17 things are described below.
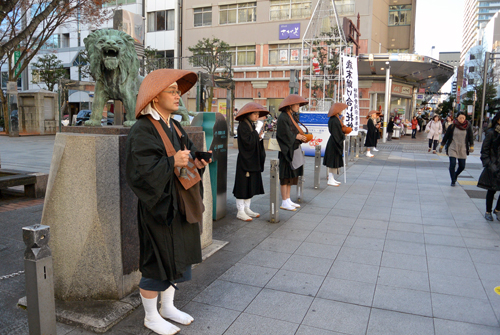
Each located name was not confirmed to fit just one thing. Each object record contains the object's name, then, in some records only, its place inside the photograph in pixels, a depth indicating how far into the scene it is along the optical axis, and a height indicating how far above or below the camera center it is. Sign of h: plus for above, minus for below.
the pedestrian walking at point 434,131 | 17.09 -0.56
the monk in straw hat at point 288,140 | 6.52 -0.40
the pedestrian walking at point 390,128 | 27.07 -0.73
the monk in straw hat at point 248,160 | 5.94 -0.68
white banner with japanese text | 11.86 +0.79
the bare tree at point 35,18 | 6.98 +3.51
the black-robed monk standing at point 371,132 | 15.52 -0.62
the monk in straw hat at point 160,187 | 2.62 -0.50
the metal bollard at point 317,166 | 8.66 -1.11
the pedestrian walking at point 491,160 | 6.14 -0.65
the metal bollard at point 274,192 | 5.93 -1.15
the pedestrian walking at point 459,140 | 9.14 -0.51
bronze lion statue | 3.61 +0.41
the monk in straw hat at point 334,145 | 8.70 -0.64
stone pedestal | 3.27 -0.87
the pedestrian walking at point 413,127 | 29.72 -0.69
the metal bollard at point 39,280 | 2.35 -1.01
